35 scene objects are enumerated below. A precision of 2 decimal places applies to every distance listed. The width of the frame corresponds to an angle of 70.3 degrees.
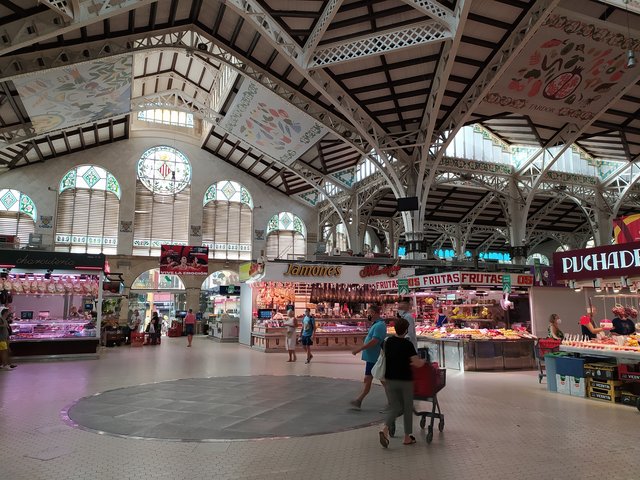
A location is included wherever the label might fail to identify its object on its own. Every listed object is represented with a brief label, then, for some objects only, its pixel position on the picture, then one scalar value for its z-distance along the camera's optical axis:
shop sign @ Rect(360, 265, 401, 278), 18.34
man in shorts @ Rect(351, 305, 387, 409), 6.34
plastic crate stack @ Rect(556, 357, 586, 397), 7.76
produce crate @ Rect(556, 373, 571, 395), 7.99
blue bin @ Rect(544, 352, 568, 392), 8.24
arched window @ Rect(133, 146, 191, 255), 27.84
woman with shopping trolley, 4.82
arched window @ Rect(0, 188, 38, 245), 24.81
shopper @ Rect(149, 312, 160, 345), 19.00
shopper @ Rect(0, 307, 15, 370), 10.75
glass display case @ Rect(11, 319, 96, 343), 13.35
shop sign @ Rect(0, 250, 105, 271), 13.37
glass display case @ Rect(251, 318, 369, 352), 16.19
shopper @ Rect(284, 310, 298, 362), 12.69
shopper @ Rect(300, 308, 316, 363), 12.10
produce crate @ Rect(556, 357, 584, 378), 7.80
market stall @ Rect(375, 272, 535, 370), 11.33
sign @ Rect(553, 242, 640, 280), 7.60
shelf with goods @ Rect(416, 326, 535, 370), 11.27
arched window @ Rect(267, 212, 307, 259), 30.95
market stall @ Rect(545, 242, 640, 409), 7.27
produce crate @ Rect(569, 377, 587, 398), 7.72
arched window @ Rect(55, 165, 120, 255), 26.05
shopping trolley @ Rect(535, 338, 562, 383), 9.44
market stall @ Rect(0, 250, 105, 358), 13.40
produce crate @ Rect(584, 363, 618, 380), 7.34
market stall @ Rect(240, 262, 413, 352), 17.03
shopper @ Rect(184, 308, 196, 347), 18.05
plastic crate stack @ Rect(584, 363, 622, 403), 7.26
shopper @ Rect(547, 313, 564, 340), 9.94
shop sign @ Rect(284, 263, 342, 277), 17.25
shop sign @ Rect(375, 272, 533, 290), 11.97
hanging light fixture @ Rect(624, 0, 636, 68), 8.90
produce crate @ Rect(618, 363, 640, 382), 7.14
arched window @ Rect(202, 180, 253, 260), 29.33
